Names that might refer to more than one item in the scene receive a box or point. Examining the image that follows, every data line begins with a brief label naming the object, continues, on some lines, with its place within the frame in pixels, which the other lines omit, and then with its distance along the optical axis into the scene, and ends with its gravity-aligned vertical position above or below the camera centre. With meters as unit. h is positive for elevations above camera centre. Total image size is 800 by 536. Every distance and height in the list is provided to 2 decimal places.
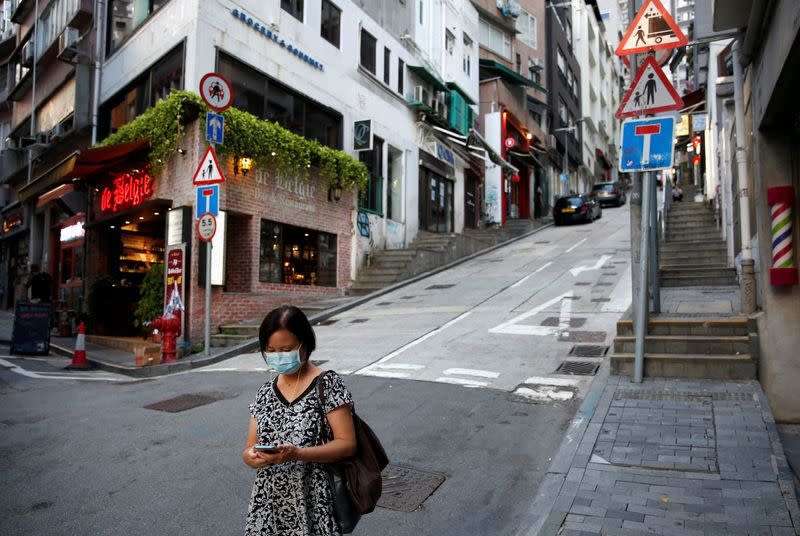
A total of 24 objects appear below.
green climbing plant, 12.70 +3.59
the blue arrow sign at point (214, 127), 10.36 +2.88
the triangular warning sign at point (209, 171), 10.11 +2.04
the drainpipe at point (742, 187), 7.21 +1.40
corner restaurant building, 12.80 +1.48
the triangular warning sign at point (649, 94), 6.91 +2.37
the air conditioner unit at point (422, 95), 23.78 +8.09
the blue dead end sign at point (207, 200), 10.55 +1.61
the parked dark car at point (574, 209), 31.95 +4.52
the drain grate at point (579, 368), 7.70 -1.03
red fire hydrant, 10.47 -0.86
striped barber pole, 6.00 +0.54
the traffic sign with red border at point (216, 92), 10.16 +3.52
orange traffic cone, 10.94 -1.23
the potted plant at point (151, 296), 12.56 -0.17
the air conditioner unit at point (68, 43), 17.97 +7.58
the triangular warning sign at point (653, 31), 6.88 +3.11
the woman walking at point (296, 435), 2.41 -0.61
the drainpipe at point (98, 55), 17.70 +7.15
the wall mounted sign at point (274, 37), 14.32 +6.60
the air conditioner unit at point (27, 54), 24.20 +9.81
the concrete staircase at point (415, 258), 17.86 +1.07
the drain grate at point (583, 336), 9.40 -0.74
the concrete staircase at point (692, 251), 11.98 +1.03
